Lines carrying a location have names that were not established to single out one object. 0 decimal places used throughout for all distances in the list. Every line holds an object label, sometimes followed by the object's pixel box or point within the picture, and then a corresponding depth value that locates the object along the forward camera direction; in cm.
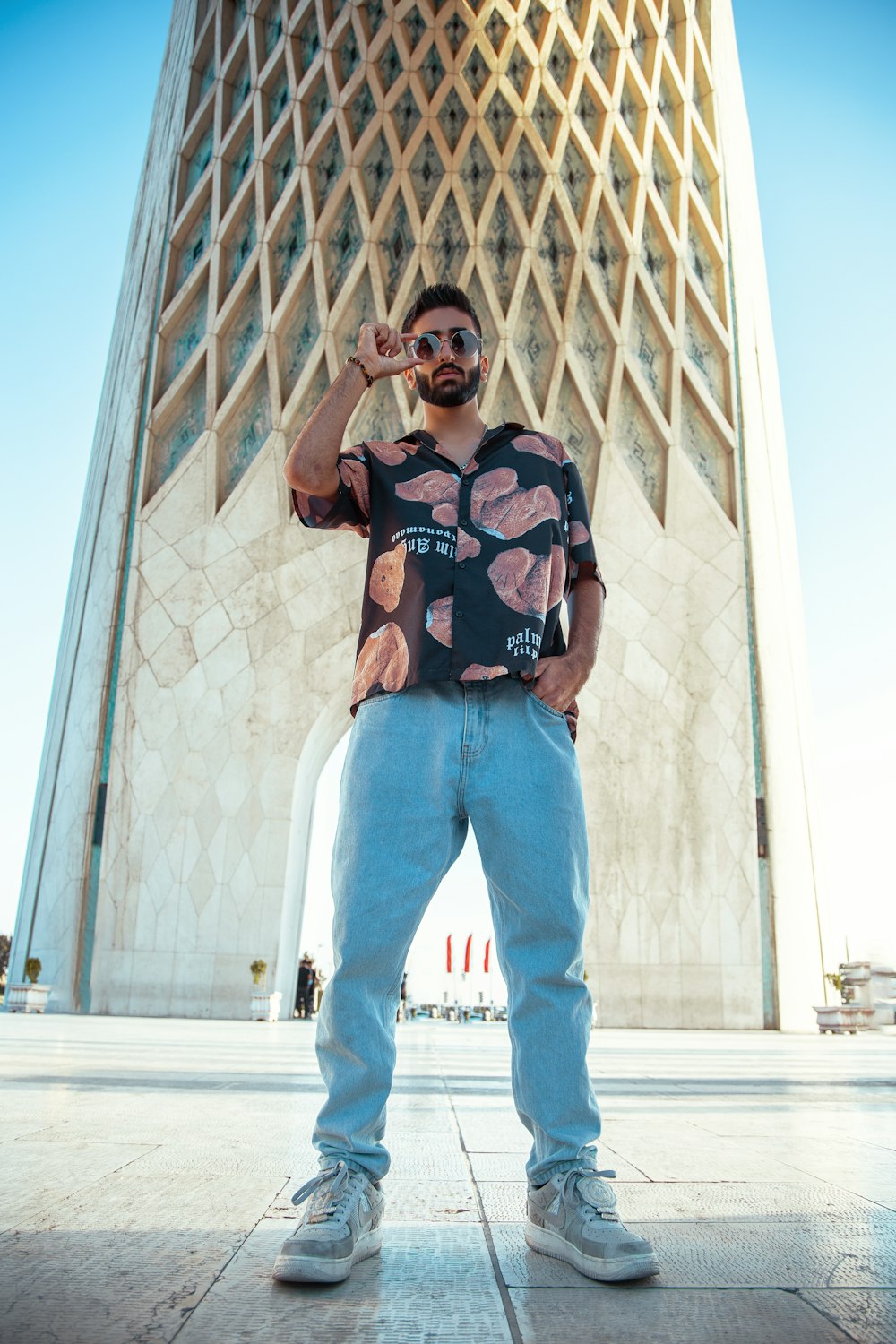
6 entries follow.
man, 165
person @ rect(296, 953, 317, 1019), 1495
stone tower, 1248
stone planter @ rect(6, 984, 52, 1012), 1199
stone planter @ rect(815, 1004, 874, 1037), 1198
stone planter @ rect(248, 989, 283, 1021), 1188
